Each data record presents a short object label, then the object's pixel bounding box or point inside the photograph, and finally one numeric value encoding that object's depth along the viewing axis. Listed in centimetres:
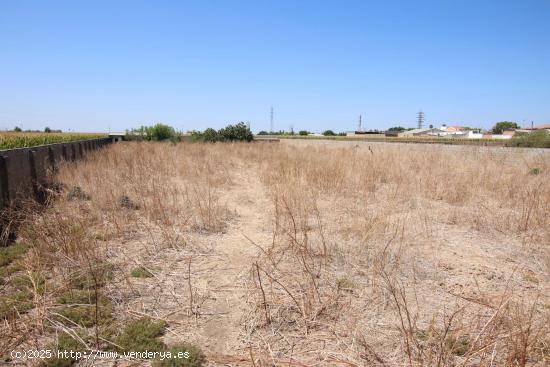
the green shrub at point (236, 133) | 2909
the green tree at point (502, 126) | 9141
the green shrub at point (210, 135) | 2877
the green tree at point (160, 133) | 3224
